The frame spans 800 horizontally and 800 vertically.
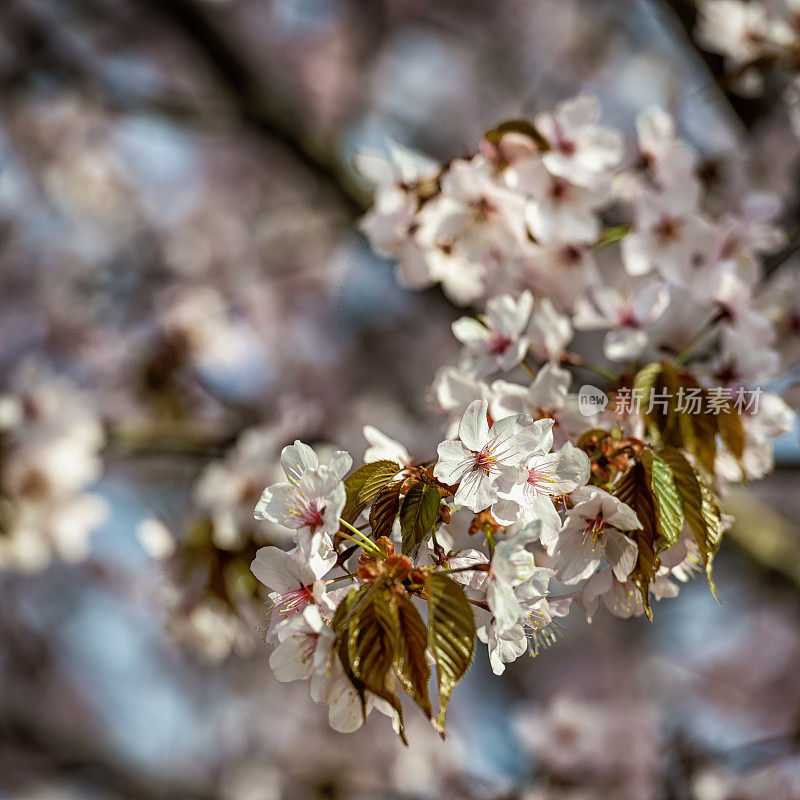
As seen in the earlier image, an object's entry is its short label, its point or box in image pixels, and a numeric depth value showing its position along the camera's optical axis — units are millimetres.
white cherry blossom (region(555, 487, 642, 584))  1255
